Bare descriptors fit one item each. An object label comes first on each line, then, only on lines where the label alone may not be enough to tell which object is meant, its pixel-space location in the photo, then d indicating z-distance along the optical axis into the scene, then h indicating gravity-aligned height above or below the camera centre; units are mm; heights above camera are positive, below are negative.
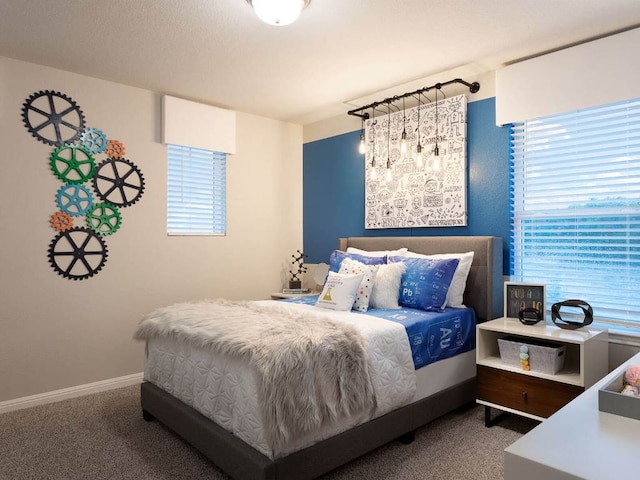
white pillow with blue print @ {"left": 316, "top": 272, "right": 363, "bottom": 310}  3008 -405
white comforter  1971 -782
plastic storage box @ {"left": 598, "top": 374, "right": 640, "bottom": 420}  1030 -411
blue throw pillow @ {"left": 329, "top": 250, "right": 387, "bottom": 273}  3477 -197
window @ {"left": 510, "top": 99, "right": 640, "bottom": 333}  2713 +196
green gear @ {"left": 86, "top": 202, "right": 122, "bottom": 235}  3463 +137
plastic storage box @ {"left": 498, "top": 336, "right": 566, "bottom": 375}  2539 -723
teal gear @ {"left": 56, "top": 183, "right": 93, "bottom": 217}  3328 +283
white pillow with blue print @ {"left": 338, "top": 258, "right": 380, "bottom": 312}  3078 -330
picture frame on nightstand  2850 -418
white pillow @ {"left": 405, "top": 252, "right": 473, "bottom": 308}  3152 -339
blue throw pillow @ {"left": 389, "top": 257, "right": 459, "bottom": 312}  3020 -342
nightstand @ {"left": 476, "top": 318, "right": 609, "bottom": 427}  2451 -828
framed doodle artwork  3496 +574
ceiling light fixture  2285 +1227
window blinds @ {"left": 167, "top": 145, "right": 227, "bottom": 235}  3969 +423
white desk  813 -442
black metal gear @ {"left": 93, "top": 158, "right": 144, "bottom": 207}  3510 +449
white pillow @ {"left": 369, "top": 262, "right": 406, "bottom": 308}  3127 -377
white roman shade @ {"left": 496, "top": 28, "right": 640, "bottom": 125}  2637 +1048
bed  1957 -1005
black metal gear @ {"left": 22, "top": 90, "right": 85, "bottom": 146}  3195 +904
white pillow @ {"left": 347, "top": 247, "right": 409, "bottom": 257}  3606 -146
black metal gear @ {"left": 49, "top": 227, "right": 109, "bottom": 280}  3309 -143
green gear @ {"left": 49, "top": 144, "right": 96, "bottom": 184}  3309 +565
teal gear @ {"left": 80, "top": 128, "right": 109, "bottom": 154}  3432 +772
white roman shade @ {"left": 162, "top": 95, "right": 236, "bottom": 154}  3824 +1028
